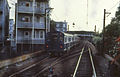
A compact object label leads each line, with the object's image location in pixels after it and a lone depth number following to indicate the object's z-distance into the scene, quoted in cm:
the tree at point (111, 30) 2198
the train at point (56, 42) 1902
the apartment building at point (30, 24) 2720
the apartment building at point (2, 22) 2663
